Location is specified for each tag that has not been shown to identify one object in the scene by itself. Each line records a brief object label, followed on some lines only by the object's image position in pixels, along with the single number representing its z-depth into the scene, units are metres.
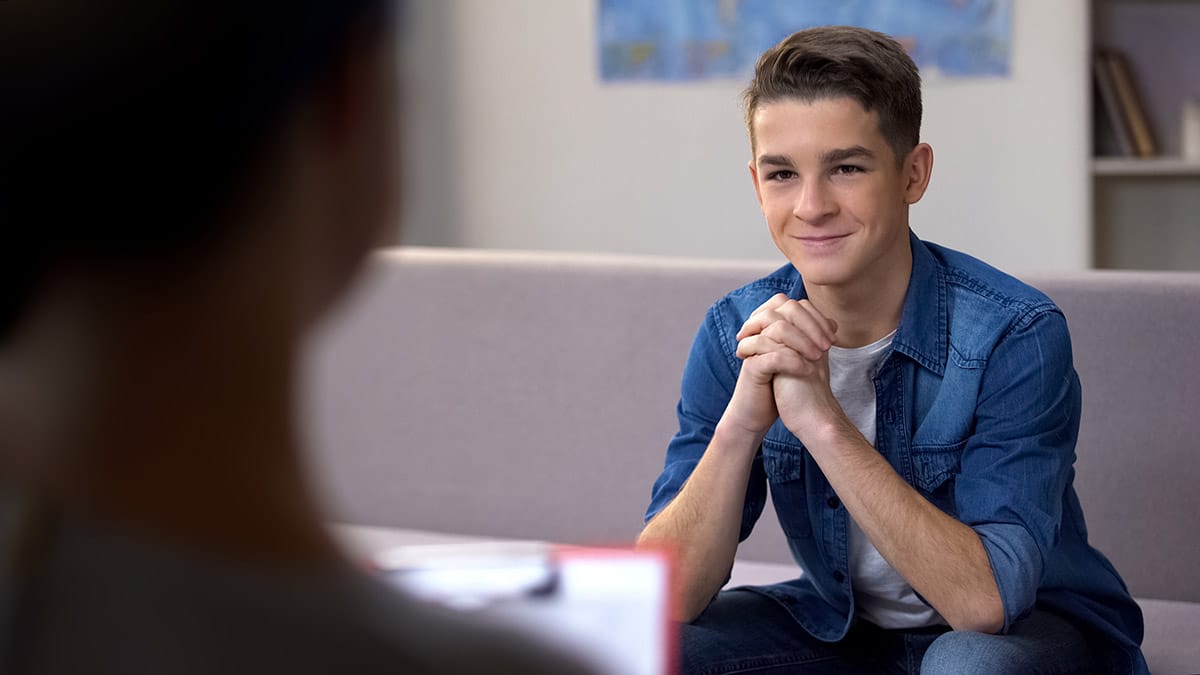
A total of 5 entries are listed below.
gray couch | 3.22
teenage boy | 2.86
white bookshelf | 4.84
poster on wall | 5.05
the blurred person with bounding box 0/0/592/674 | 0.62
